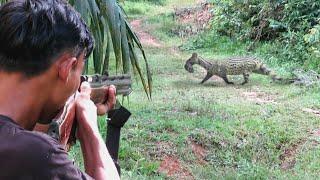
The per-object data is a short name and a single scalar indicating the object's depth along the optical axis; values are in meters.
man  1.18
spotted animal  8.96
